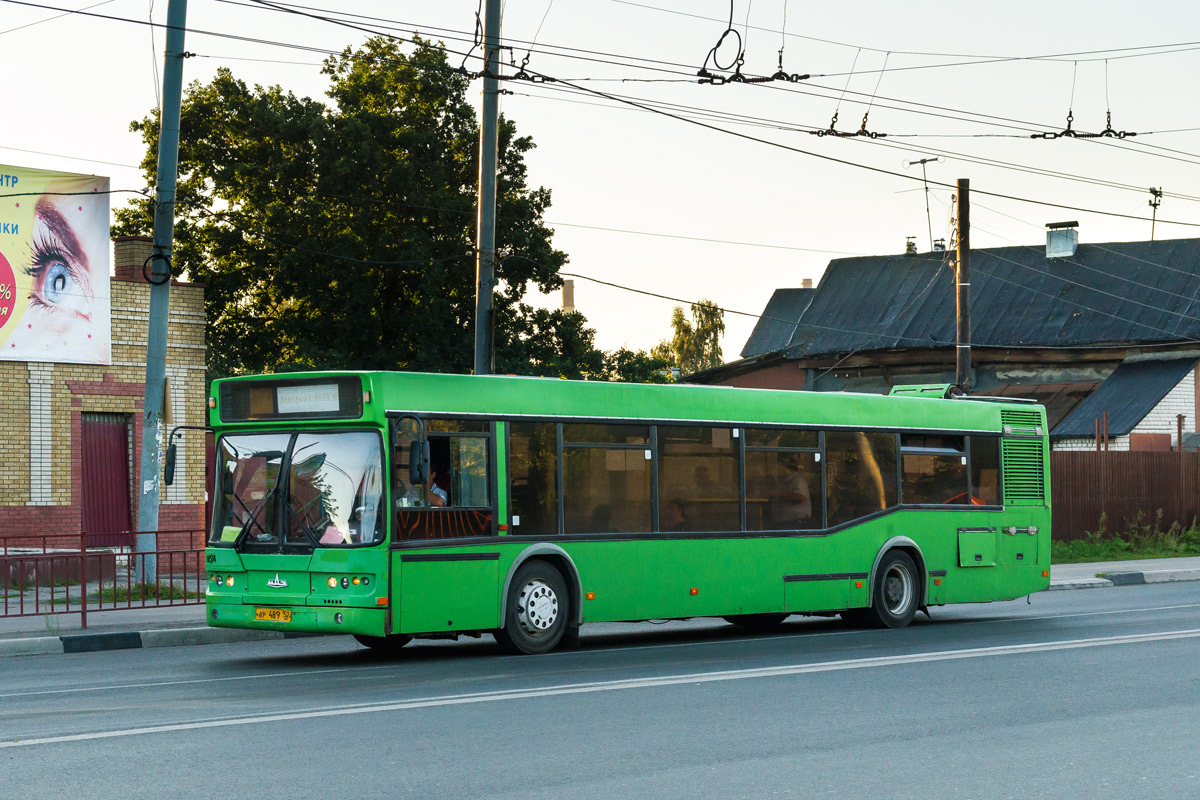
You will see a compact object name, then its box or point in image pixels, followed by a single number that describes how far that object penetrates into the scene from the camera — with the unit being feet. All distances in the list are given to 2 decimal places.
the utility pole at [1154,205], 181.27
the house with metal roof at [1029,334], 137.59
